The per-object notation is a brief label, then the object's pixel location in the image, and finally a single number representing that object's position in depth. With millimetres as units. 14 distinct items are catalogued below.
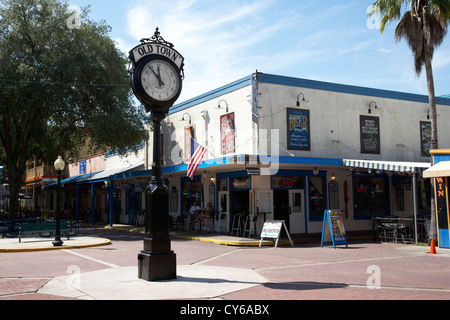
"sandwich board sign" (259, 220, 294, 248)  15839
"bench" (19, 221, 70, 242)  17062
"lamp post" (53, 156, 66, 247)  15900
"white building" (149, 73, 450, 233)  19016
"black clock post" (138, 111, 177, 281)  8273
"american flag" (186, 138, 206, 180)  17594
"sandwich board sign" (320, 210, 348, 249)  15508
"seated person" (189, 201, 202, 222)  21719
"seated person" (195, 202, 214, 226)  21094
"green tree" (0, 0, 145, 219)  21781
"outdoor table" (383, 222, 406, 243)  17094
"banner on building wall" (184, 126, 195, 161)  23250
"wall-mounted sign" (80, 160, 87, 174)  38550
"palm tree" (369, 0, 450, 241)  16125
